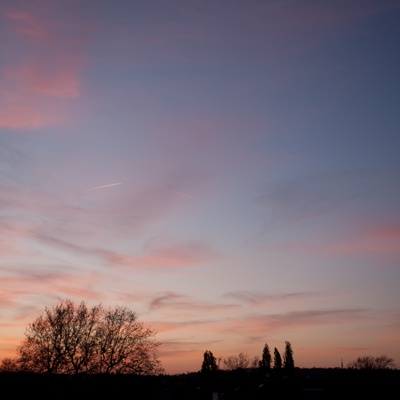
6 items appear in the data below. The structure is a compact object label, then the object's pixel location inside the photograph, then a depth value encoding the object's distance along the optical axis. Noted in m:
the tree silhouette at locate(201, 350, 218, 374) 129.12
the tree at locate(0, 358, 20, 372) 60.96
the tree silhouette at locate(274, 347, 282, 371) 138.80
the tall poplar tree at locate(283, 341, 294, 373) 139.12
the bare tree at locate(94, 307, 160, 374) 65.88
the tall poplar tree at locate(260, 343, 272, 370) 147.21
